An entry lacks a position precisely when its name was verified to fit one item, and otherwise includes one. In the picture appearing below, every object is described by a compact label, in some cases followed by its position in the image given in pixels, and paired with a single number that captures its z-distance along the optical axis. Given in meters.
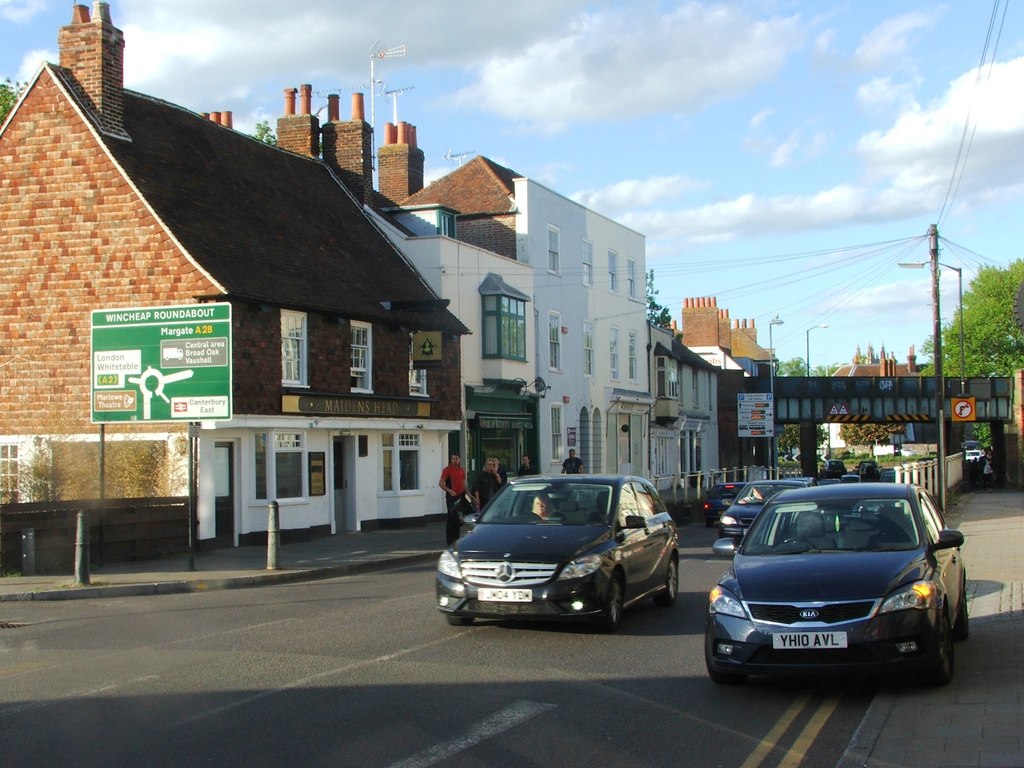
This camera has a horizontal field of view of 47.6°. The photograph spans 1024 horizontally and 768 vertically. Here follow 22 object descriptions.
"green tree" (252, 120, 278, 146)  47.56
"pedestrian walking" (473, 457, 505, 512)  22.09
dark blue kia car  8.19
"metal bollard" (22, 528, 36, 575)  17.98
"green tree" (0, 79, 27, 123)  37.41
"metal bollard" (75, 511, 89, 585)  16.50
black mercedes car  11.08
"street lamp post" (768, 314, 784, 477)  63.12
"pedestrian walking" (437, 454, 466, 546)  21.97
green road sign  19.23
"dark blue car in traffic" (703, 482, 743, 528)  33.38
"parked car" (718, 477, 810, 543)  22.67
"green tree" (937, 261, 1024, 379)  89.25
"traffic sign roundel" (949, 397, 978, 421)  29.03
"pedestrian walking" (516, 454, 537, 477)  28.06
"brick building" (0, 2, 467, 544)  22.83
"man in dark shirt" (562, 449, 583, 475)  30.69
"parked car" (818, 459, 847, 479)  62.68
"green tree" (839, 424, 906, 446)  118.12
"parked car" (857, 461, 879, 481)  56.00
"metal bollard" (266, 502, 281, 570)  18.69
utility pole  30.64
